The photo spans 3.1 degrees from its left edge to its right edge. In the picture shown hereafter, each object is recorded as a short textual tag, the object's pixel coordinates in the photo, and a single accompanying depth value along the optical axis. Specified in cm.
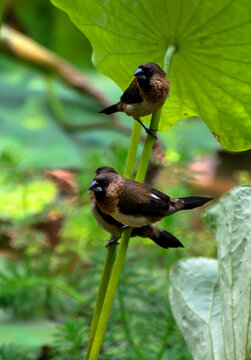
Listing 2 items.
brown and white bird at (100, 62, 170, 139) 393
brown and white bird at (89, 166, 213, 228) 393
